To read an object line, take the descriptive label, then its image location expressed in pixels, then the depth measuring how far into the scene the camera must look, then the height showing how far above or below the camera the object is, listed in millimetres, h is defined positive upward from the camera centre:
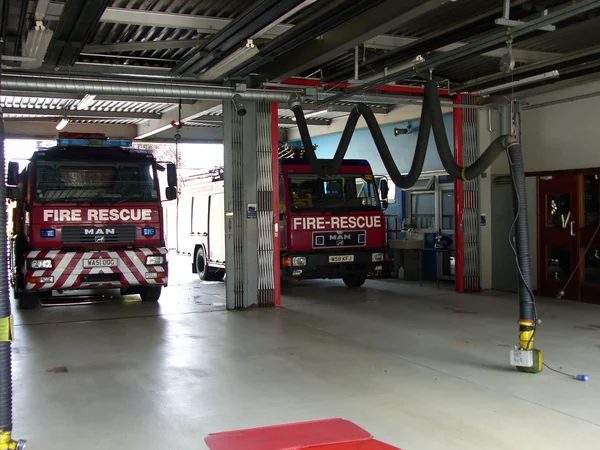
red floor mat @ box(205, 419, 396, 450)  3693 -1340
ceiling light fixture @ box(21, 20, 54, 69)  6883 +1949
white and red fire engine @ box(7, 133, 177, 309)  9469 -8
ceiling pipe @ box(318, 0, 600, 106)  5781 +1743
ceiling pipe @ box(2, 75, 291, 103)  8438 +1755
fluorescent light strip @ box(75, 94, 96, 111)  11742 +2292
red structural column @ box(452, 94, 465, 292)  11742 +23
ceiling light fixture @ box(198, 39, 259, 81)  7929 +2016
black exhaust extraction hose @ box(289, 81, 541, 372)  6090 +471
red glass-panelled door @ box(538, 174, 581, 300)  10492 -382
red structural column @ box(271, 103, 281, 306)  10453 +148
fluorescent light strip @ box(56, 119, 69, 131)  15039 +2222
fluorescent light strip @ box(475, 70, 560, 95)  8309 +1762
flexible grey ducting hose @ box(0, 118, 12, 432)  3334 -678
